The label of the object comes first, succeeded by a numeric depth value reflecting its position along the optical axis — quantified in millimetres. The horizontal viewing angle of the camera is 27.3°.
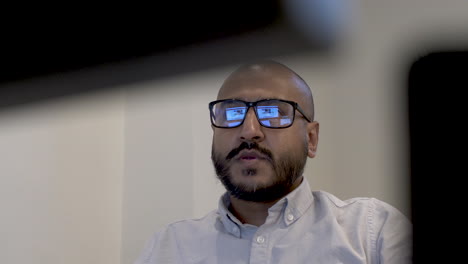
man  1343
